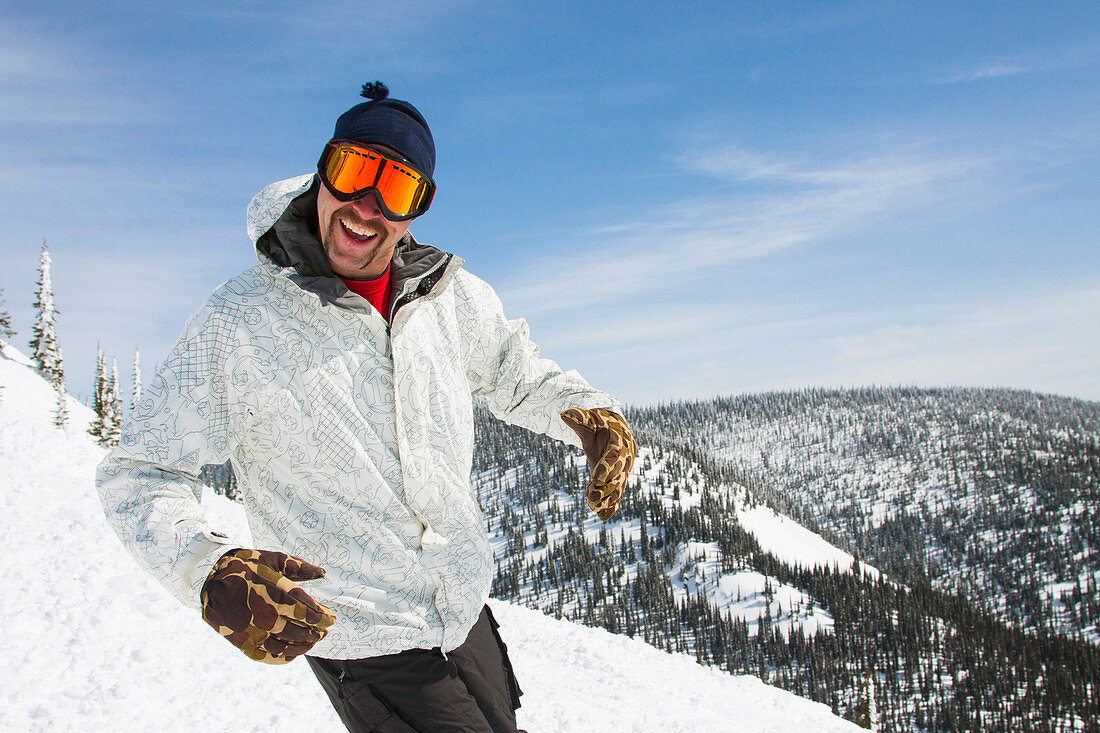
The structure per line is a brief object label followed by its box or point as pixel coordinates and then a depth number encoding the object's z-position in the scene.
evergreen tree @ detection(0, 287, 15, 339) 41.84
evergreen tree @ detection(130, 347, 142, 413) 72.00
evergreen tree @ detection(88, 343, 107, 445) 42.81
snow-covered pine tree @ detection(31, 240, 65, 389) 46.59
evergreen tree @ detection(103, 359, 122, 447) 42.59
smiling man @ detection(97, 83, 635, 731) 1.92
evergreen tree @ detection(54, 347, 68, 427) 40.59
